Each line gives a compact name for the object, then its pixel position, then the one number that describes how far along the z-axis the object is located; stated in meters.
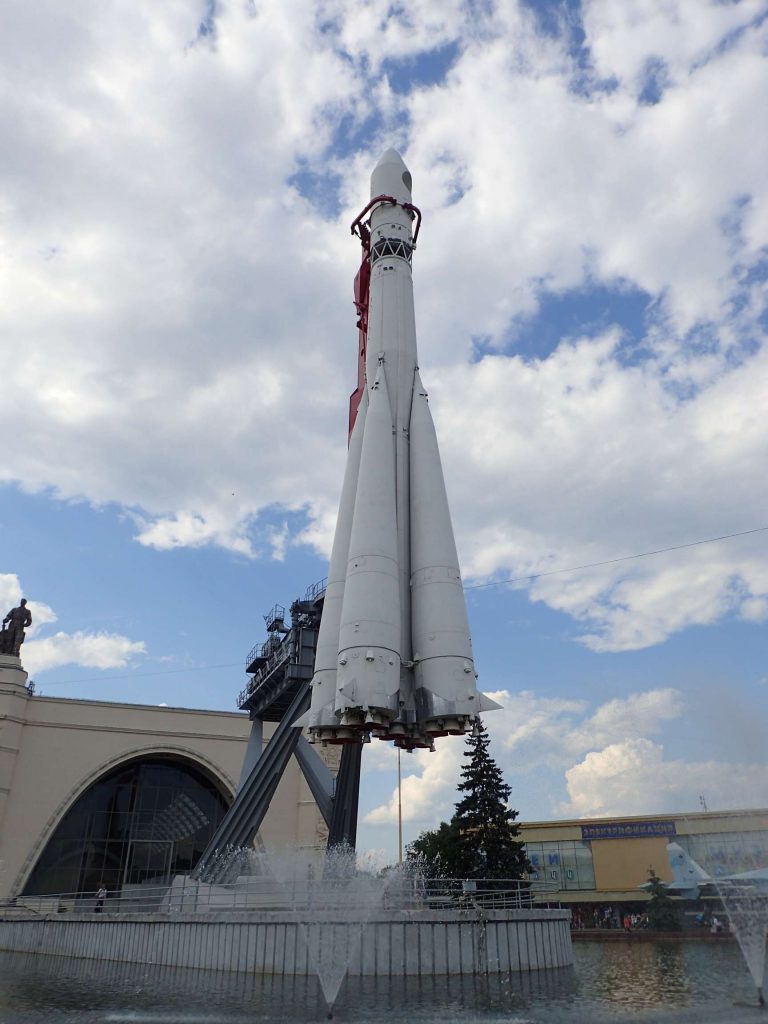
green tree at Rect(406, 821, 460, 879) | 34.81
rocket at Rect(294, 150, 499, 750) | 17.88
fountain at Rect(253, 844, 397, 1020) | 15.98
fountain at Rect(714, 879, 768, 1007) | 14.66
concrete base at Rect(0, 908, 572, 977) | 16.08
